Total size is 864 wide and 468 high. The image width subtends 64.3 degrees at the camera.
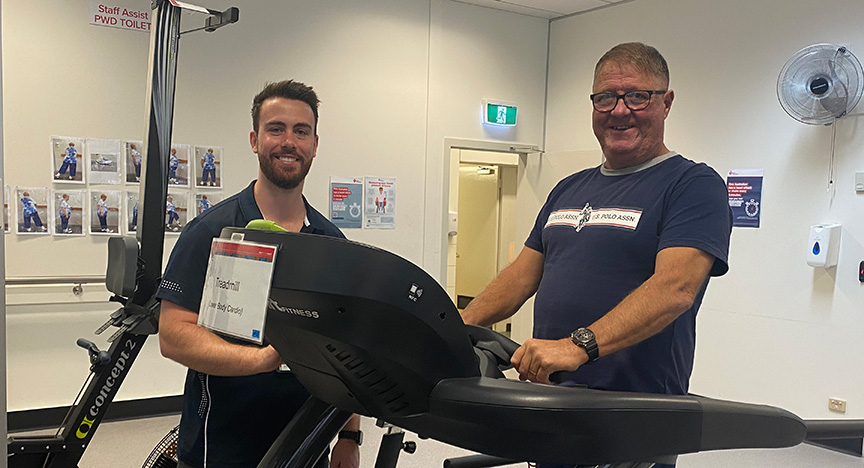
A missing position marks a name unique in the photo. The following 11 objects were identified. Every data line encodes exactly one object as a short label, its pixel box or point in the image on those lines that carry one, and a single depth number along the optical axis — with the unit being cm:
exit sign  582
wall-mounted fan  394
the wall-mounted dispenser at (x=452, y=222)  667
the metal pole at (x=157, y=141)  286
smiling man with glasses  149
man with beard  149
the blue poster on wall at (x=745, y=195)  461
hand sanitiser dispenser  412
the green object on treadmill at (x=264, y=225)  89
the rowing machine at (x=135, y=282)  253
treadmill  81
